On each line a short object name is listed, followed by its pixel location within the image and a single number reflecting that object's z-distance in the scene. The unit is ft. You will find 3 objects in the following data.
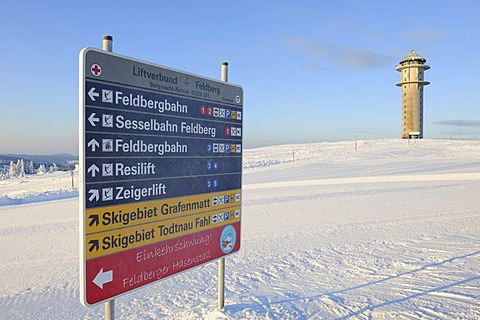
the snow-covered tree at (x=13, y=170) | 240.53
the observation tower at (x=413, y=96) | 186.60
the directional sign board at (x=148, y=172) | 8.31
